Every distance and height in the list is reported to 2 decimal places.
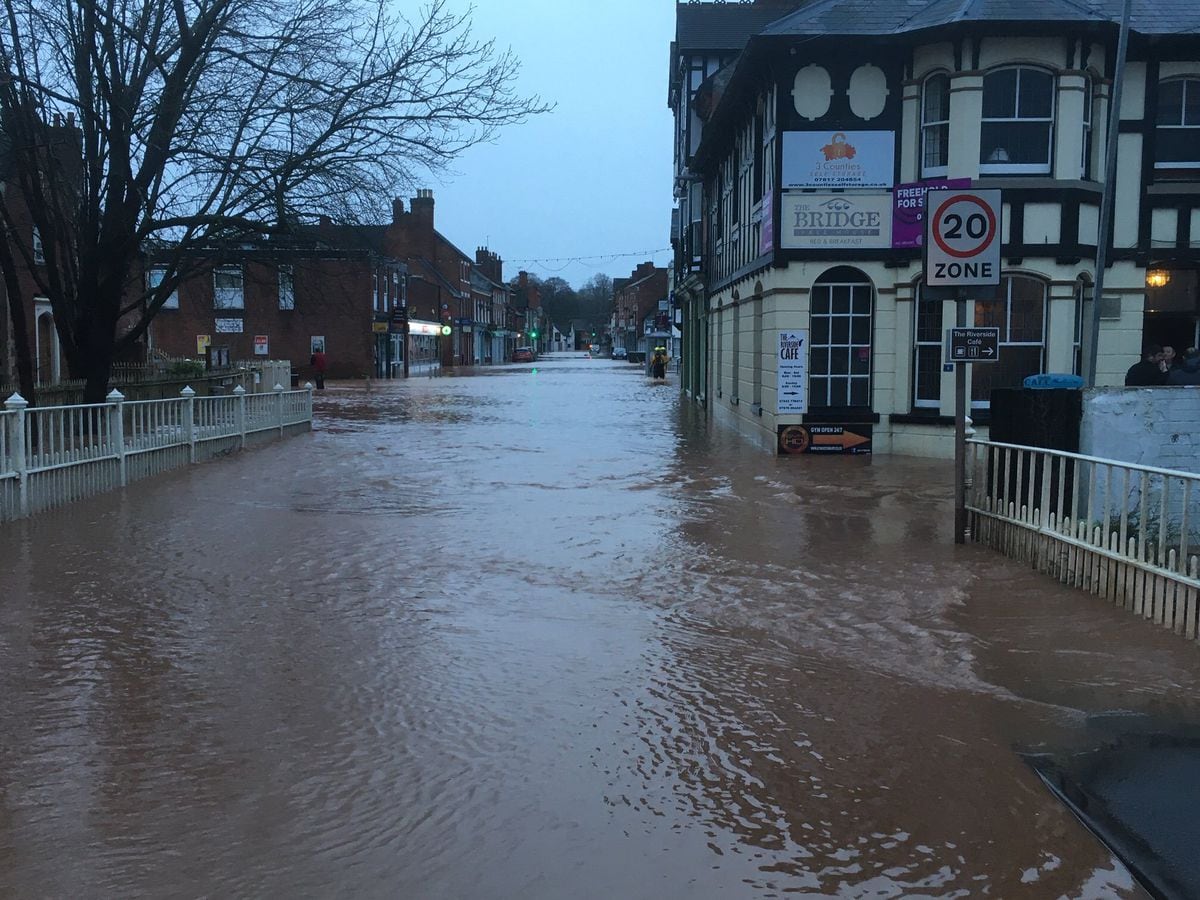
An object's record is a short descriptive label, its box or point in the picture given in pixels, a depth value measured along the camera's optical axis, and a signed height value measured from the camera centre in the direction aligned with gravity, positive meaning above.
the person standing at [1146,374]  14.38 -0.14
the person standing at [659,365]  55.83 -0.22
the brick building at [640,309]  115.75 +6.27
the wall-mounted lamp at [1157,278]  18.61 +1.43
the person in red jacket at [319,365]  44.59 -0.25
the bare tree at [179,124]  16.72 +3.62
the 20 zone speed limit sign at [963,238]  10.10 +1.14
